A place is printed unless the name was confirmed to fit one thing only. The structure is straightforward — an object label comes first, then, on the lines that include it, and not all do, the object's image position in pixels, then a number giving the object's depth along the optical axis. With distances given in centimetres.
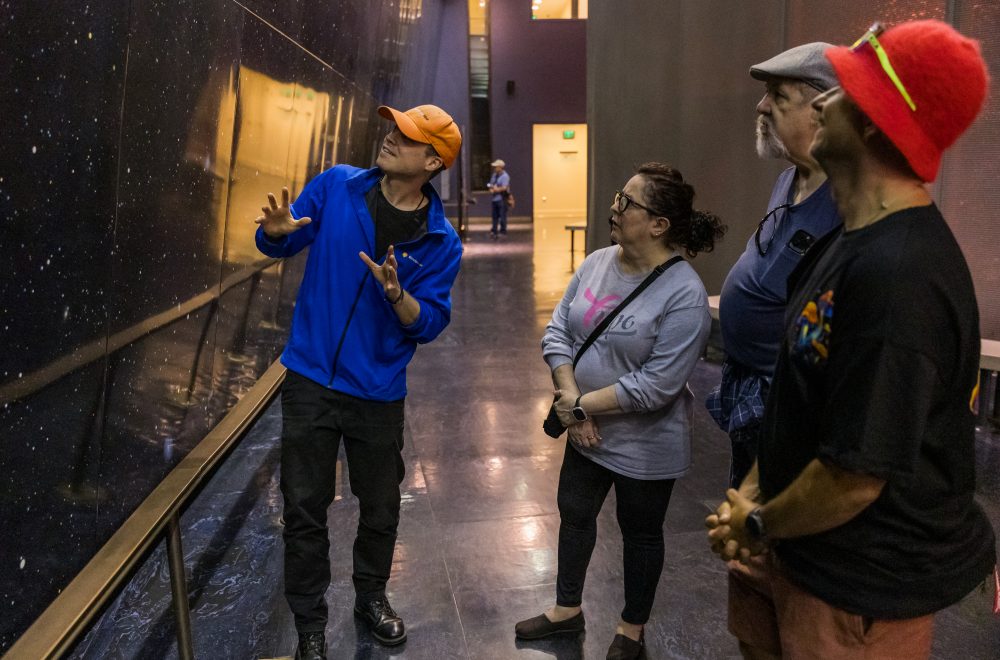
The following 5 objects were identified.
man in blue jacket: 277
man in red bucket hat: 129
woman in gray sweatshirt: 262
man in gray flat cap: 213
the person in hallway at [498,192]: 2155
